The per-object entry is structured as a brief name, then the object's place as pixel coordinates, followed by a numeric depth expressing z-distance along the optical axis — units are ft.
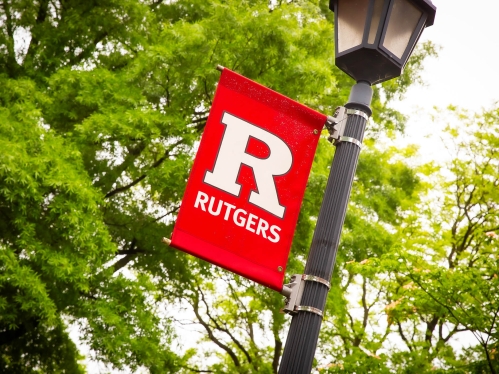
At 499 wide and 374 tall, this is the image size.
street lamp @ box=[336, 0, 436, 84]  12.39
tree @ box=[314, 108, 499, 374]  29.78
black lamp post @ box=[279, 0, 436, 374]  11.01
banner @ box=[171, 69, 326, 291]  11.16
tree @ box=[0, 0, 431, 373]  29.04
